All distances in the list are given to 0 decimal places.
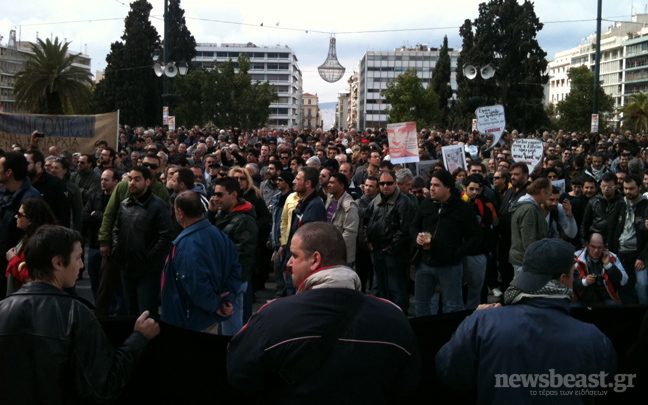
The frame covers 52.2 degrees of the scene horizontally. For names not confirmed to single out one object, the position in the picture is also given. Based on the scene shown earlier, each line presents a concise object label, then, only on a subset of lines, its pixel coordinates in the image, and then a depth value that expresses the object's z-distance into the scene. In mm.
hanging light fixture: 21734
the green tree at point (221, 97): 52312
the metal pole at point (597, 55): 24666
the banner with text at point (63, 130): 14281
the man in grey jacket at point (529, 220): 7090
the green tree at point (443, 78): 74525
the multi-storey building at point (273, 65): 164125
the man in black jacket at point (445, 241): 6793
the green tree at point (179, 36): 69562
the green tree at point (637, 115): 70688
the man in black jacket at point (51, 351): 2916
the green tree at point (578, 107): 66062
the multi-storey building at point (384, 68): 157250
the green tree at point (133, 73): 56281
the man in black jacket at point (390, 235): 7520
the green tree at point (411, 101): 65375
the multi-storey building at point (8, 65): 133000
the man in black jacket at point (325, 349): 2695
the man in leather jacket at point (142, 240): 6215
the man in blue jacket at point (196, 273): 4777
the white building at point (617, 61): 129875
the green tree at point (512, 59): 57250
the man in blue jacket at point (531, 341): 2838
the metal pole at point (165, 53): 23036
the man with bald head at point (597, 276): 6805
